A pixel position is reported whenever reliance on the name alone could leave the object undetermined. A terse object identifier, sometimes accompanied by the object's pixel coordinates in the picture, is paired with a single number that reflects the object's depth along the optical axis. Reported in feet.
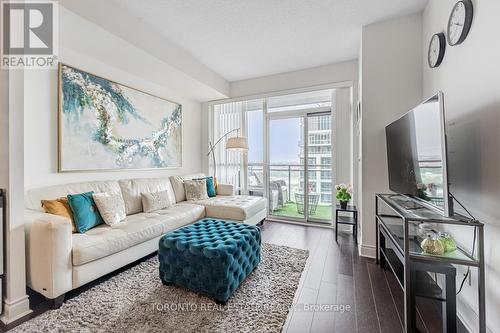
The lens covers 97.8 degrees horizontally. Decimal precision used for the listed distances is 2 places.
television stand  4.12
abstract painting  8.21
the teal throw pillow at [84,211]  6.86
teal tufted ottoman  5.52
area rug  4.83
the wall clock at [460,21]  4.96
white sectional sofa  5.35
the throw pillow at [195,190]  12.09
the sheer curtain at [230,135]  14.98
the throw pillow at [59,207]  6.55
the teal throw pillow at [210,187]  13.16
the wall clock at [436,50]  6.25
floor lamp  12.62
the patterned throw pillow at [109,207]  7.61
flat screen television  4.27
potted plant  10.41
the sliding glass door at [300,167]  13.20
